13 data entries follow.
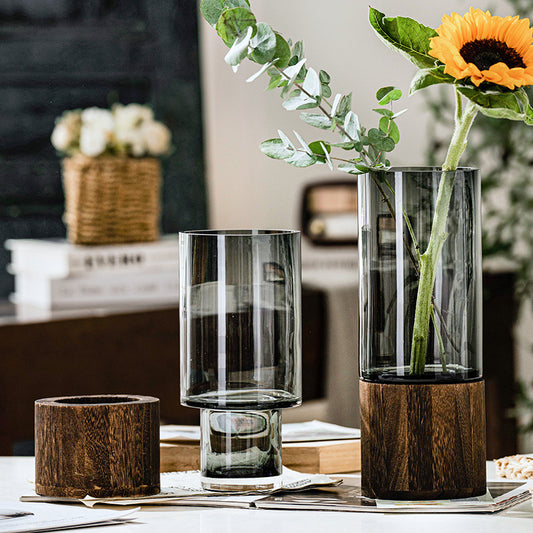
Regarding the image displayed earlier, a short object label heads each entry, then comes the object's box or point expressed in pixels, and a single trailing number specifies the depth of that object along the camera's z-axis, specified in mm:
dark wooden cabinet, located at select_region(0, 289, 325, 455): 3377
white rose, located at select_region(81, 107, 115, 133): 3815
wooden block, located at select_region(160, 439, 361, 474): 1985
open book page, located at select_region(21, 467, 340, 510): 1804
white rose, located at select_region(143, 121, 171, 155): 3886
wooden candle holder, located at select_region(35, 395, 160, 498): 1814
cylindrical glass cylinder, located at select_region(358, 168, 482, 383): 1812
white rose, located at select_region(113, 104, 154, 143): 3847
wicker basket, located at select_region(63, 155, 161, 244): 3822
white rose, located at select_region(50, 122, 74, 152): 3836
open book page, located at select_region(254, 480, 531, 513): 1772
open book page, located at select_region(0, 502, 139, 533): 1712
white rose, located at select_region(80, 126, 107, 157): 3797
